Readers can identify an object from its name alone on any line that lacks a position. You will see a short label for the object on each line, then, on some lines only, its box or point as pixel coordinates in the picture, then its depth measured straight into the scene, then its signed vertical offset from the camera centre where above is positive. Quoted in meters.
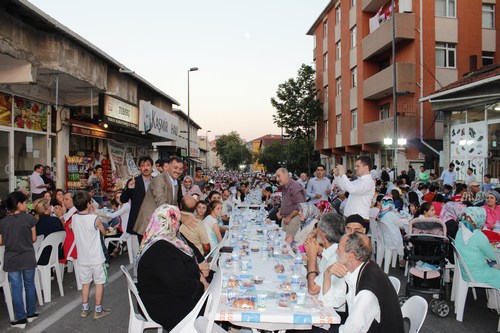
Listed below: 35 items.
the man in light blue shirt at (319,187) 11.82 -0.56
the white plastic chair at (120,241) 8.58 -1.64
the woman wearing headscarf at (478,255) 5.41 -1.17
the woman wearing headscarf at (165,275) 3.66 -0.97
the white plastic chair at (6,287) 5.28 -1.57
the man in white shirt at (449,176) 15.77 -0.32
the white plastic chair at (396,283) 3.80 -1.08
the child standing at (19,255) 5.16 -1.11
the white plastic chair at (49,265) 6.14 -1.49
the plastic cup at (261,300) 3.38 -1.13
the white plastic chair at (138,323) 3.93 -1.49
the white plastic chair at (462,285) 5.51 -1.58
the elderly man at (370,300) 2.91 -0.95
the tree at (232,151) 100.19 +4.18
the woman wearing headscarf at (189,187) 10.38 -0.51
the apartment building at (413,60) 21.05 +5.88
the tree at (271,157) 59.53 +1.58
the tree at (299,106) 35.97 +5.56
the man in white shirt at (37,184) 10.49 -0.42
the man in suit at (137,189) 6.79 -0.36
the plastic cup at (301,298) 3.49 -1.11
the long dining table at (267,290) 3.26 -1.15
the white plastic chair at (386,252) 8.13 -1.73
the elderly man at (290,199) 7.45 -0.58
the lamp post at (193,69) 30.20 +7.26
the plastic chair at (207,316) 3.27 -1.19
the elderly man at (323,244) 3.90 -0.78
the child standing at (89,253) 5.43 -1.15
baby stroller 5.91 -1.41
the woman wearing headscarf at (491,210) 7.74 -0.81
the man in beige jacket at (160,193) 6.13 -0.38
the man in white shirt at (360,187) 6.32 -0.30
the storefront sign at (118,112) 12.42 +1.87
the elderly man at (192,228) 5.94 -0.89
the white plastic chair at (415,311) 3.24 -1.18
